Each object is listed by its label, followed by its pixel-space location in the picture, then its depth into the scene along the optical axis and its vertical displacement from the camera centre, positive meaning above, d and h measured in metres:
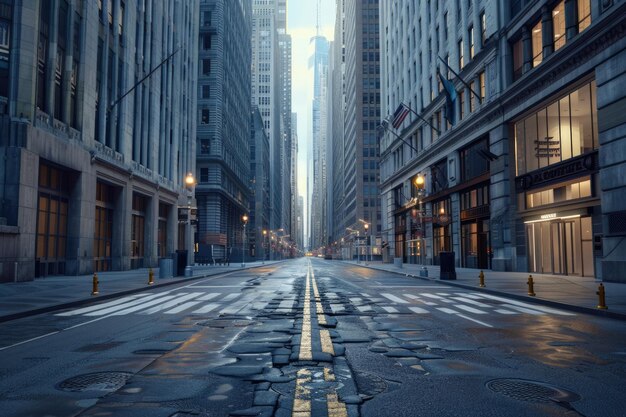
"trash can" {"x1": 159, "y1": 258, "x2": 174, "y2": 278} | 29.45 -1.41
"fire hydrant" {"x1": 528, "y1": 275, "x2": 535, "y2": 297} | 16.92 -1.44
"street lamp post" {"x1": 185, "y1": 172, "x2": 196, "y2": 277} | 31.34 +2.38
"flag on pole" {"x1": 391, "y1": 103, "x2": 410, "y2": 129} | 47.62 +13.05
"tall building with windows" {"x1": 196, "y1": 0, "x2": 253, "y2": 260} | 69.25 +17.19
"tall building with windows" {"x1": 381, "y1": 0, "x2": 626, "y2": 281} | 23.15 +7.43
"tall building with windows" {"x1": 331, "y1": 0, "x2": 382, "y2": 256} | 117.12 +31.38
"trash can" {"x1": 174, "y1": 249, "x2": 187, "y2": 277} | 31.91 -1.12
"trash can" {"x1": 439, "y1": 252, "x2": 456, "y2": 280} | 27.33 -1.17
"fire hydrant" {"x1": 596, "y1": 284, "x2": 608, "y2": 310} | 12.99 -1.40
